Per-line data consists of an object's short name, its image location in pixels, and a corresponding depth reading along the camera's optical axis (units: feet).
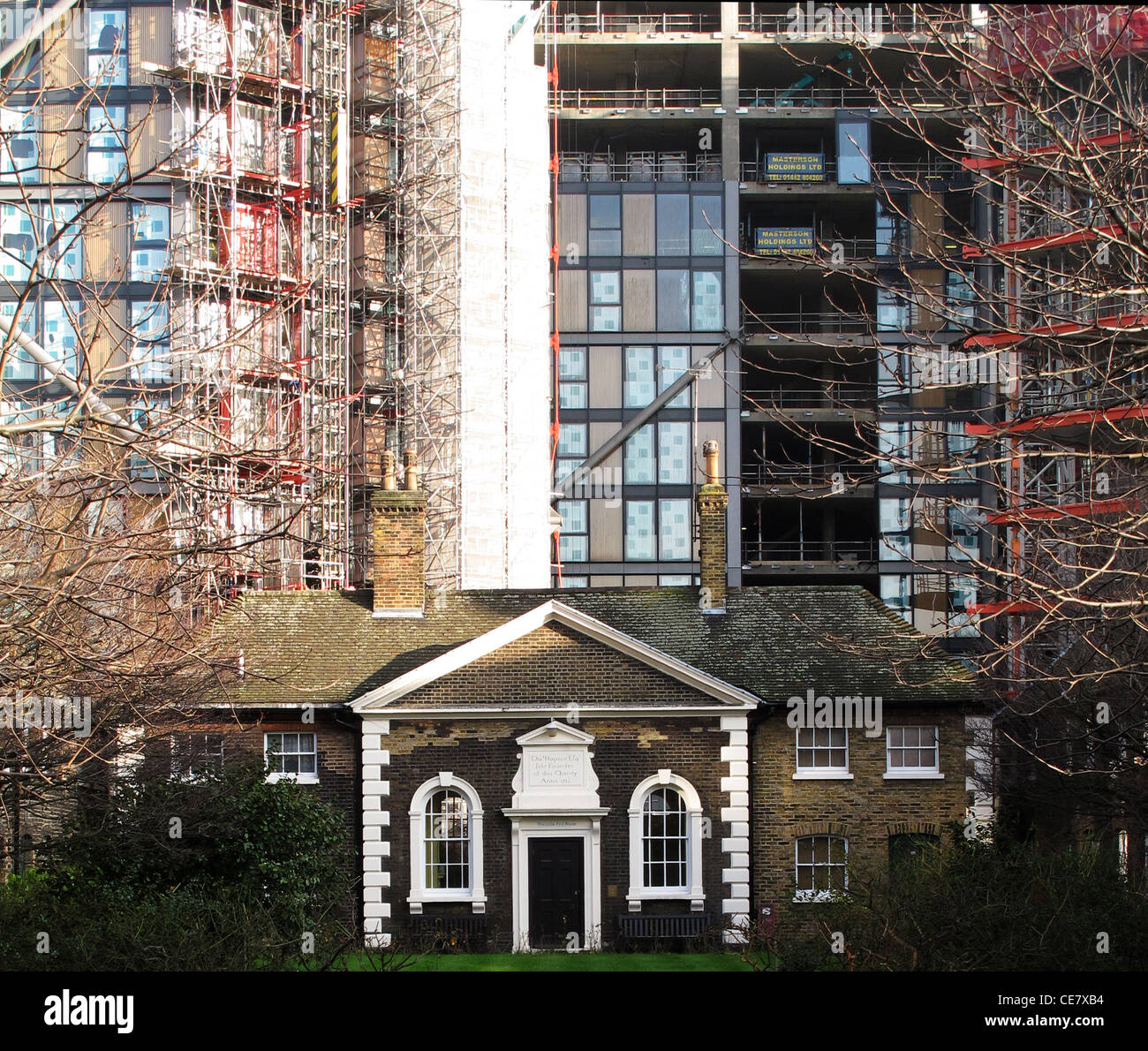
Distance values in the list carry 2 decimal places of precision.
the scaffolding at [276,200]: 140.67
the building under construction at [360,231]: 145.59
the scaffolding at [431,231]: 154.92
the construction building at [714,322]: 178.70
